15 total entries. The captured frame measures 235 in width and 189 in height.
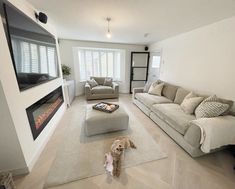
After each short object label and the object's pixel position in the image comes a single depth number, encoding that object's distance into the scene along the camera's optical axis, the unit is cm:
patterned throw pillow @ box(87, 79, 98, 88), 477
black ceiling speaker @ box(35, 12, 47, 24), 201
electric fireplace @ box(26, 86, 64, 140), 174
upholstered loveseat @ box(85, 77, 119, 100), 439
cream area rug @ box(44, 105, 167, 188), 150
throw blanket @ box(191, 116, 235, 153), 162
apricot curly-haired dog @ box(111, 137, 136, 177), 148
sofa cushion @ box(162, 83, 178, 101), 325
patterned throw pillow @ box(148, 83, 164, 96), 359
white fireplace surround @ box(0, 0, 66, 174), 125
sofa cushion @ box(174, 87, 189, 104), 286
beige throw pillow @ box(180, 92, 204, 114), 228
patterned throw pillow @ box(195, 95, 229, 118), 186
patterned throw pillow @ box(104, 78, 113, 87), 496
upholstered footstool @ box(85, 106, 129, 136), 217
